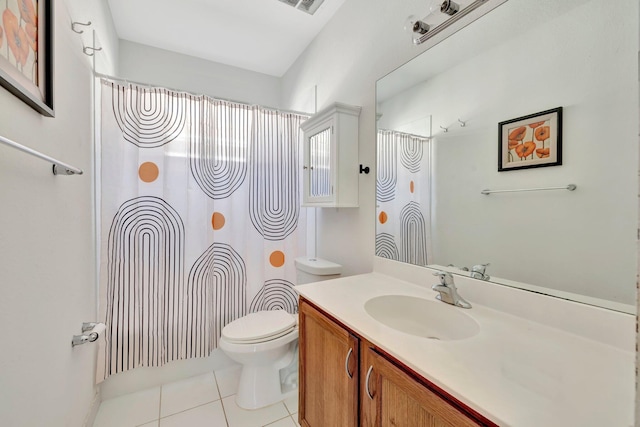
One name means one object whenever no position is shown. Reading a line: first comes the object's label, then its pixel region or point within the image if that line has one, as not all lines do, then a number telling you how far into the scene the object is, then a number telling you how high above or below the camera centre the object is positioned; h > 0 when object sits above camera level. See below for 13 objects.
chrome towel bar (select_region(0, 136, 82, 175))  0.52 +0.14
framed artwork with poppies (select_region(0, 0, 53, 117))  0.60 +0.44
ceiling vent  1.64 +1.39
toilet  1.45 -0.82
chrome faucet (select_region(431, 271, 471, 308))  0.94 -0.31
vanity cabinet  0.57 -0.52
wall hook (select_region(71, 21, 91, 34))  1.08 +0.81
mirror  0.68 +0.22
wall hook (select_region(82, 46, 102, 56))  1.23 +0.82
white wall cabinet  1.50 +0.35
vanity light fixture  0.96 +0.79
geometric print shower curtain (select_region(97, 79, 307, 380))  1.49 -0.06
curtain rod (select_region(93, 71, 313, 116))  1.42 +0.78
